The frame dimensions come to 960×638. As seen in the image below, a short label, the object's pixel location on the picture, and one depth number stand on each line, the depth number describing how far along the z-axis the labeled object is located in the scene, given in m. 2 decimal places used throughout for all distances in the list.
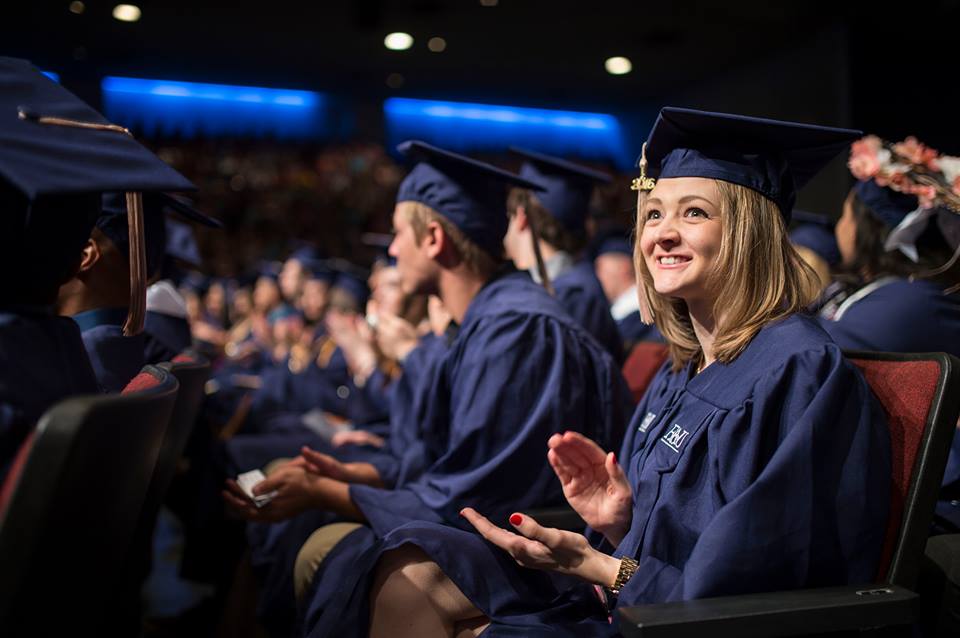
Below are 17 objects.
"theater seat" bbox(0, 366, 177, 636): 1.05
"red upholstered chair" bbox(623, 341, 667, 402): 3.33
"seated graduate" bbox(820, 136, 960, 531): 2.61
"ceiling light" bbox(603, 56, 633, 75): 9.50
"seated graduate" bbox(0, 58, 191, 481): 1.23
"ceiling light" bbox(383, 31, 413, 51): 8.81
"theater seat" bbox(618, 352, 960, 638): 1.36
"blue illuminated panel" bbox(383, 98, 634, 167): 11.09
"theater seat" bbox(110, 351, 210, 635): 1.92
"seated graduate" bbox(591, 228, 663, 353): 5.29
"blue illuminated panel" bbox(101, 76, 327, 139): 10.05
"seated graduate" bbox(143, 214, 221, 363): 3.05
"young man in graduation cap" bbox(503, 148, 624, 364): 3.67
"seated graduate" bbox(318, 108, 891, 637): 1.50
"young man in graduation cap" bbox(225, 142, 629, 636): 2.36
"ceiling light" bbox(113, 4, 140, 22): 7.67
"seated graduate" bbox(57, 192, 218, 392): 2.09
